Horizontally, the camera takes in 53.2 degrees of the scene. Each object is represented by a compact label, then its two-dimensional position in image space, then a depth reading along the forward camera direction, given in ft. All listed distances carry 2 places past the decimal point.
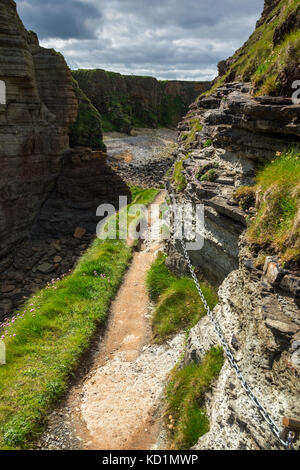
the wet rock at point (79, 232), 100.48
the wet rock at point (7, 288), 77.00
